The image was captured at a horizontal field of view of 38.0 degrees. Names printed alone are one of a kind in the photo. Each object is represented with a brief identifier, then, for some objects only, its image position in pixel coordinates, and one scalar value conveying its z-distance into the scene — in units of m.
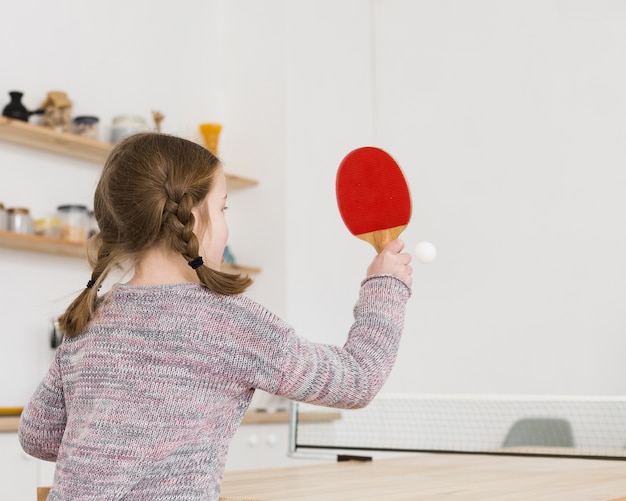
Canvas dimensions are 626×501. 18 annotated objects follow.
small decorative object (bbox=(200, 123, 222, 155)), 4.74
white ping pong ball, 1.61
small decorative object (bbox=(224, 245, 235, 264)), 4.63
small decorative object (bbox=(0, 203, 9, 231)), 3.79
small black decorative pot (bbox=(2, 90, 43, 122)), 3.86
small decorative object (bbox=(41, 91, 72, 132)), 4.04
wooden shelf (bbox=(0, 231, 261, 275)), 3.72
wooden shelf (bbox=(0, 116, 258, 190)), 3.84
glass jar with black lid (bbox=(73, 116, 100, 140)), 4.16
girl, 1.31
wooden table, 1.51
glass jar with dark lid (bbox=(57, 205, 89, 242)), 4.00
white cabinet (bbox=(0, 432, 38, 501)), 3.31
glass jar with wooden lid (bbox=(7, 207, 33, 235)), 3.81
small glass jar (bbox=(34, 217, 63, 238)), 3.94
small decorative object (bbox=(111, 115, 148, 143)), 4.33
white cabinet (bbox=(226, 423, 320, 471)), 4.09
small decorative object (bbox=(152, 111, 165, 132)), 4.40
